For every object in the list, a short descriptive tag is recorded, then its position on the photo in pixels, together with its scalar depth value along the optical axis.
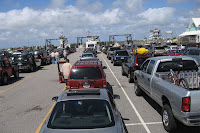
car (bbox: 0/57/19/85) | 13.91
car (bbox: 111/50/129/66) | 22.25
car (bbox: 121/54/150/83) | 12.62
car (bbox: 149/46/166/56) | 33.69
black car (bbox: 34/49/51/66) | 26.52
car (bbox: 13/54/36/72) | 19.78
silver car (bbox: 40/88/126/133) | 3.72
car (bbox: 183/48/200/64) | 17.80
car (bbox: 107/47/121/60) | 30.54
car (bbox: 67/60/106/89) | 7.93
